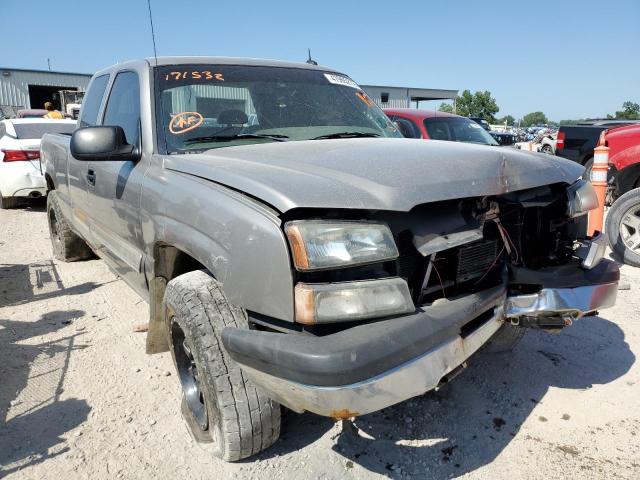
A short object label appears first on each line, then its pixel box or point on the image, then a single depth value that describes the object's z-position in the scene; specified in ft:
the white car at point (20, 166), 25.82
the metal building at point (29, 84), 104.94
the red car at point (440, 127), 25.23
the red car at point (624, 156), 18.48
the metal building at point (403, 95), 118.58
